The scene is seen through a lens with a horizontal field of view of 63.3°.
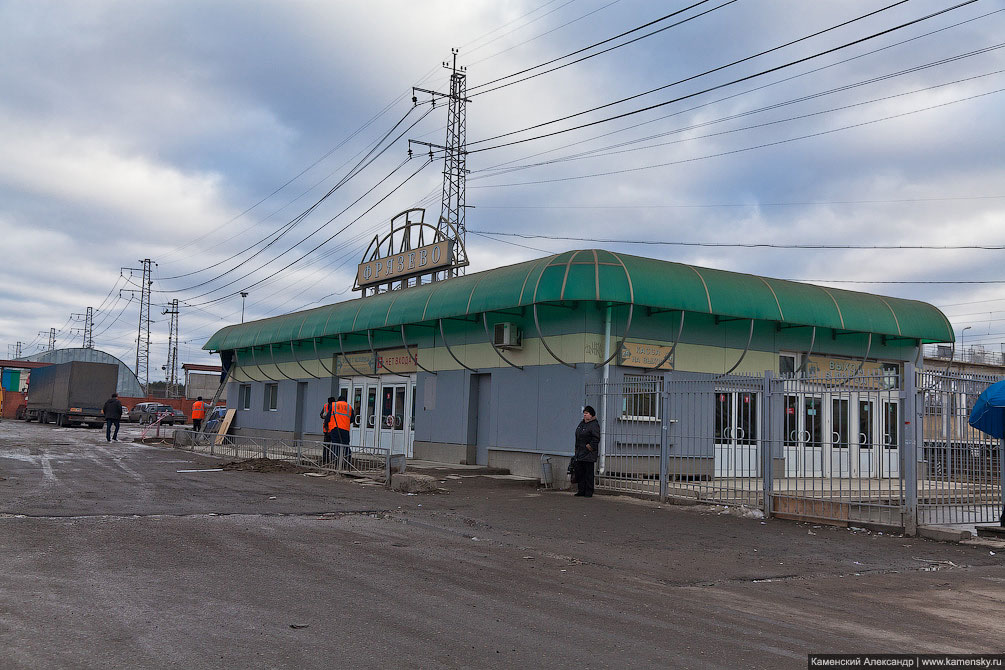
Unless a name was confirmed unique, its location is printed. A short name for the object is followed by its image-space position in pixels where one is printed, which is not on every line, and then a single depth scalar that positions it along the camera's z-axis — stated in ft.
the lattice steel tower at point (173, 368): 261.85
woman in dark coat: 52.26
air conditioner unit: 64.69
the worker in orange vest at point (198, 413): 104.94
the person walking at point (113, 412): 109.60
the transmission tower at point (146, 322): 262.26
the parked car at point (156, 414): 172.96
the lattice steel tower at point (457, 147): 110.73
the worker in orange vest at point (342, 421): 64.85
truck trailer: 154.61
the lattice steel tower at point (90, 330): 358.02
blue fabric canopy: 37.58
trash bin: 56.54
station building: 59.57
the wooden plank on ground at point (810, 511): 40.93
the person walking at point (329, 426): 64.08
